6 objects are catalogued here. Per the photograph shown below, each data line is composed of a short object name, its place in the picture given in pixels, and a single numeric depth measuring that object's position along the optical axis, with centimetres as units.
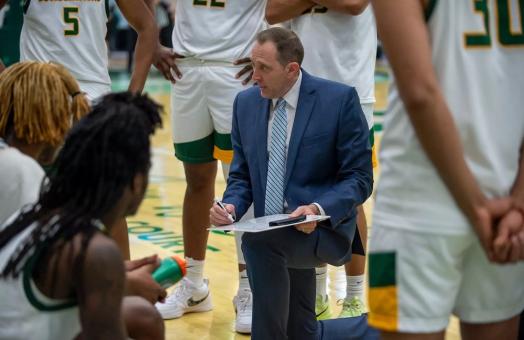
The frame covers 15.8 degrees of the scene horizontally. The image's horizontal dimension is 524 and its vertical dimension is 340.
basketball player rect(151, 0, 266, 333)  905
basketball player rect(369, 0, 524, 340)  416
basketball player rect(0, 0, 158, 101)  850
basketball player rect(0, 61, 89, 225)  572
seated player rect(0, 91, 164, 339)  454
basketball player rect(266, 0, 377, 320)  853
